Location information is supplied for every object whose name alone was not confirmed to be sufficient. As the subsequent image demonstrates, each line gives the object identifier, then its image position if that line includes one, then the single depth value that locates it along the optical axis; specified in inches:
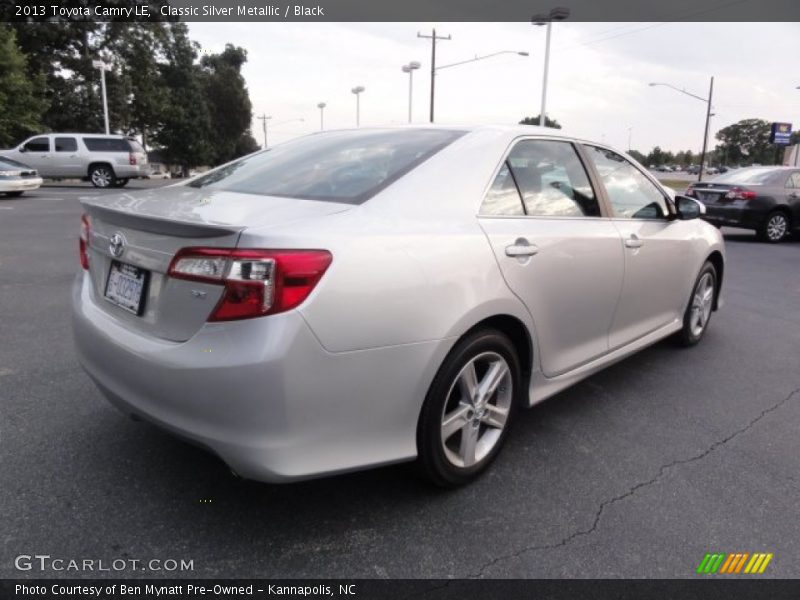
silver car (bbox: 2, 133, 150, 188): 817.5
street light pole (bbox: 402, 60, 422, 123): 1328.2
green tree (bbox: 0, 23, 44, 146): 1041.3
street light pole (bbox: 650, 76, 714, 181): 1512.4
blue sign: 1529.3
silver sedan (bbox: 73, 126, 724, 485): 75.6
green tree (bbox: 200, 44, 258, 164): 2100.1
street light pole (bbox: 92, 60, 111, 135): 1161.4
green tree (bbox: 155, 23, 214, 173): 1622.8
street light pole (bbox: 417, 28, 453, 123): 1229.1
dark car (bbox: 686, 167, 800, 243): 454.3
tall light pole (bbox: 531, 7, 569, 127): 1009.5
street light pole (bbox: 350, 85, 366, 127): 1510.5
